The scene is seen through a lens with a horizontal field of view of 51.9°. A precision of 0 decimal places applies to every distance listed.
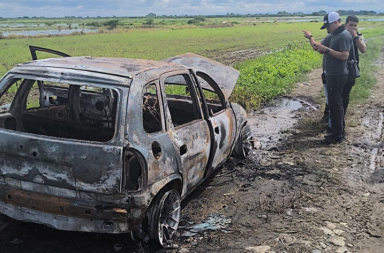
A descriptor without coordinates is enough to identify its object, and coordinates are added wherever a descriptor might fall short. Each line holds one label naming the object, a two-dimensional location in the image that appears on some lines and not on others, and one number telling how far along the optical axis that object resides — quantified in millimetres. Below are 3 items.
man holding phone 6863
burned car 3289
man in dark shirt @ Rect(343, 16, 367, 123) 7748
